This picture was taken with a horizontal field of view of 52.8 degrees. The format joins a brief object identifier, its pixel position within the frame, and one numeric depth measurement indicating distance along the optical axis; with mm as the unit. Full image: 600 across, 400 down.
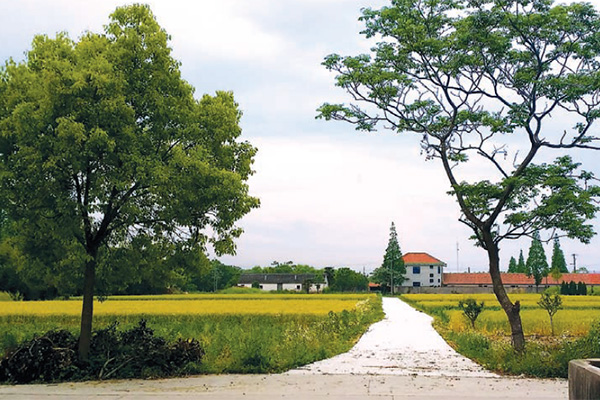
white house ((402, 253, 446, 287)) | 112875
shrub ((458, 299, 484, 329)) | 23005
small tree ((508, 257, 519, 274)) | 148100
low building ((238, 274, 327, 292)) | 113625
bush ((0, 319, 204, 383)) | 11469
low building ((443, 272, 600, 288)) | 103000
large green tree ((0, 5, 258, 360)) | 11188
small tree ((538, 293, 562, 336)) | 21031
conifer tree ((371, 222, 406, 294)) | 100062
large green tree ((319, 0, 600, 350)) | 13484
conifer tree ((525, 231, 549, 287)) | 95019
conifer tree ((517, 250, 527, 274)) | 133875
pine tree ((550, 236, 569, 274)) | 118250
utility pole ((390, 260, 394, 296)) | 91825
